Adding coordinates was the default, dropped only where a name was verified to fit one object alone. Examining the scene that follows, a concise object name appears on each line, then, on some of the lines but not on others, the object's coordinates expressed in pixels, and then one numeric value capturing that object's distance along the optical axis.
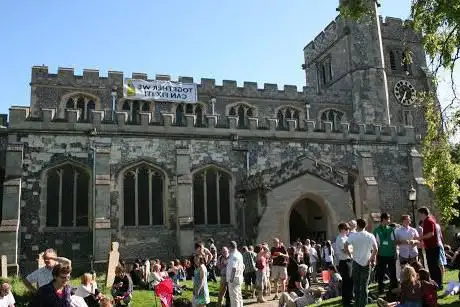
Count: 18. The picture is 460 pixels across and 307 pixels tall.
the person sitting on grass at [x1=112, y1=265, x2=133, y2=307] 11.45
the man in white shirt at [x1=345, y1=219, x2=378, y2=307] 8.71
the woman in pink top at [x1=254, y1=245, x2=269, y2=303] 13.58
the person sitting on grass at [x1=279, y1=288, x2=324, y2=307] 10.76
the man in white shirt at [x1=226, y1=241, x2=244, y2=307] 10.66
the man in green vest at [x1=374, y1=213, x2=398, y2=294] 10.05
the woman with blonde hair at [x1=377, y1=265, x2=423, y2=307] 7.63
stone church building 20.34
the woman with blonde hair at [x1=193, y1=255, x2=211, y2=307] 10.27
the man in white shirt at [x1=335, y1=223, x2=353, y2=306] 9.62
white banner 28.61
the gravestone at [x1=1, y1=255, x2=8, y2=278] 15.31
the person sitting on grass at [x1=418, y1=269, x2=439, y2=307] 7.63
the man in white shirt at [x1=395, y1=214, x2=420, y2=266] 9.90
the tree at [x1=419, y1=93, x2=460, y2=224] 11.20
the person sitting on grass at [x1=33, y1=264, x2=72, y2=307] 5.06
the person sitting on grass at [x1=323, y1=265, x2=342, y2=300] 12.77
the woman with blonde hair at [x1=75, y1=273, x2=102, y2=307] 9.04
